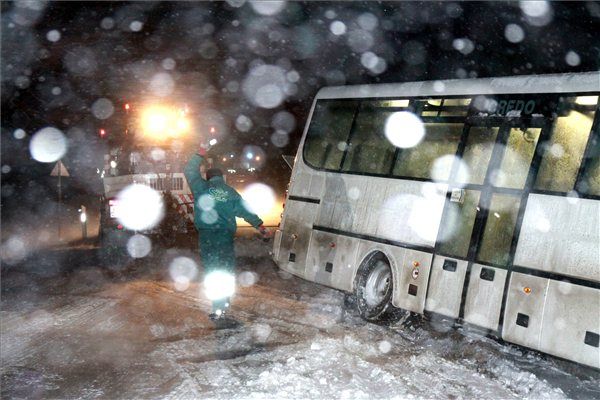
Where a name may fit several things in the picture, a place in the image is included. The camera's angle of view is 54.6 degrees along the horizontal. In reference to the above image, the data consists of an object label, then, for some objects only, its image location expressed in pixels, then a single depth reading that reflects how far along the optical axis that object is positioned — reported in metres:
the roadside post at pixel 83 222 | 17.80
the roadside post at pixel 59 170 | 17.62
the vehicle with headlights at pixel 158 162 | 15.54
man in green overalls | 8.02
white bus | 5.95
